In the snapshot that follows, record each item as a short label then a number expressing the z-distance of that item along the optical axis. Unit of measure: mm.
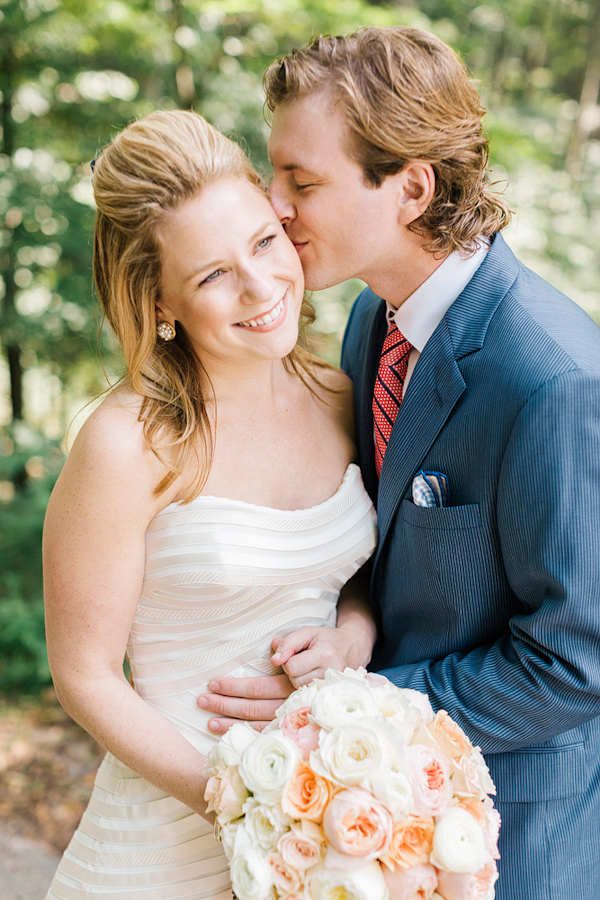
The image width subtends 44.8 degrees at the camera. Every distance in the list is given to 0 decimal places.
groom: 1652
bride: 1815
